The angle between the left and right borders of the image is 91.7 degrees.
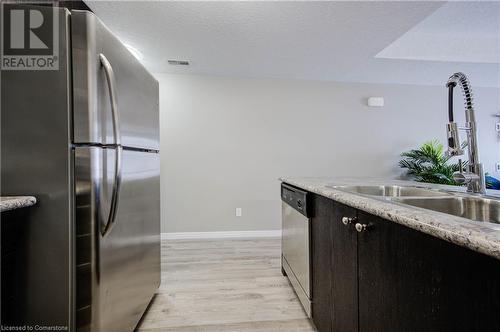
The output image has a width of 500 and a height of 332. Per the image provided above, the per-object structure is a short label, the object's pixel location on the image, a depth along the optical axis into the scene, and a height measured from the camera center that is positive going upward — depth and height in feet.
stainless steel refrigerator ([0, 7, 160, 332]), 3.27 -0.05
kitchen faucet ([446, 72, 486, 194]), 3.55 +0.29
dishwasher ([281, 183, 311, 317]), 5.10 -1.88
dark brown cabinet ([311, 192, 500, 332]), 1.73 -1.12
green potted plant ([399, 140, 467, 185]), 11.57 -0.07
